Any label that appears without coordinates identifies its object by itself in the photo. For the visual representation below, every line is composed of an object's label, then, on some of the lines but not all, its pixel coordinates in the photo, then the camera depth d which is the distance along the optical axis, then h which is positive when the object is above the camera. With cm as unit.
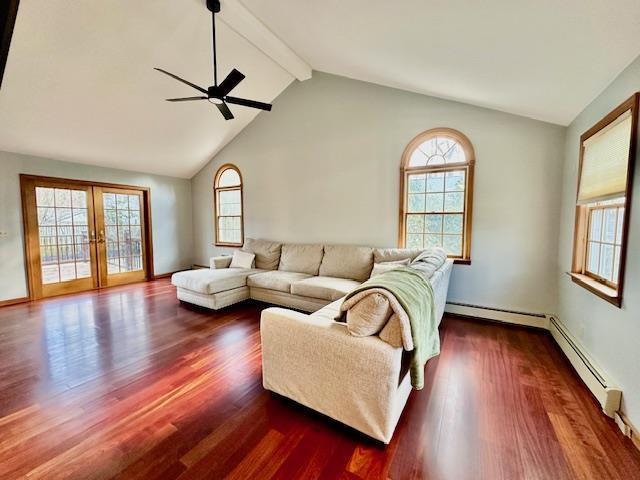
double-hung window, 181 +20
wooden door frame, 422 +16
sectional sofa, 151 -88
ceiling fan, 259 +132
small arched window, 568 +37
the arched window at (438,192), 354 +45
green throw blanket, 155 -50
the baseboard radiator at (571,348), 179 -112
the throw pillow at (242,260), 476 -62
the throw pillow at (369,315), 153 -52
